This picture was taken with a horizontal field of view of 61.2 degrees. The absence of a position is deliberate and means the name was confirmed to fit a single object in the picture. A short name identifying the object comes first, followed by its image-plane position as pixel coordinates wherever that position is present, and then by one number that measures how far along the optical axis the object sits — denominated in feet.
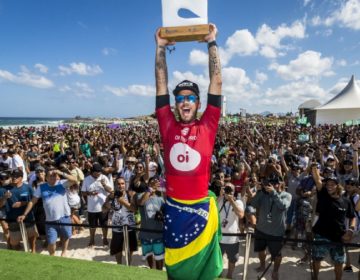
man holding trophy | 7.14
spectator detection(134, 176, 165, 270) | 17.57
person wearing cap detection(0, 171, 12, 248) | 20.04
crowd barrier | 13.76
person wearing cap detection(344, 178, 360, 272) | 19.77
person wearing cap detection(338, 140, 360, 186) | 25.05
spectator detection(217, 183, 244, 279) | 17.99
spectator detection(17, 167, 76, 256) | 18.76
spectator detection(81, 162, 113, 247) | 23.66
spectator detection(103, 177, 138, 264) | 18.86
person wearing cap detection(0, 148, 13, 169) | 33.47
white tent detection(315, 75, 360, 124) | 112.21
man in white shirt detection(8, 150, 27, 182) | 33.86
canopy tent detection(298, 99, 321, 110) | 164.35
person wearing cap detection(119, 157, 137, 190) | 29.48
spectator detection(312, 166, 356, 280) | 16.61
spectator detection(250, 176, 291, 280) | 18.01
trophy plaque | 7.64
